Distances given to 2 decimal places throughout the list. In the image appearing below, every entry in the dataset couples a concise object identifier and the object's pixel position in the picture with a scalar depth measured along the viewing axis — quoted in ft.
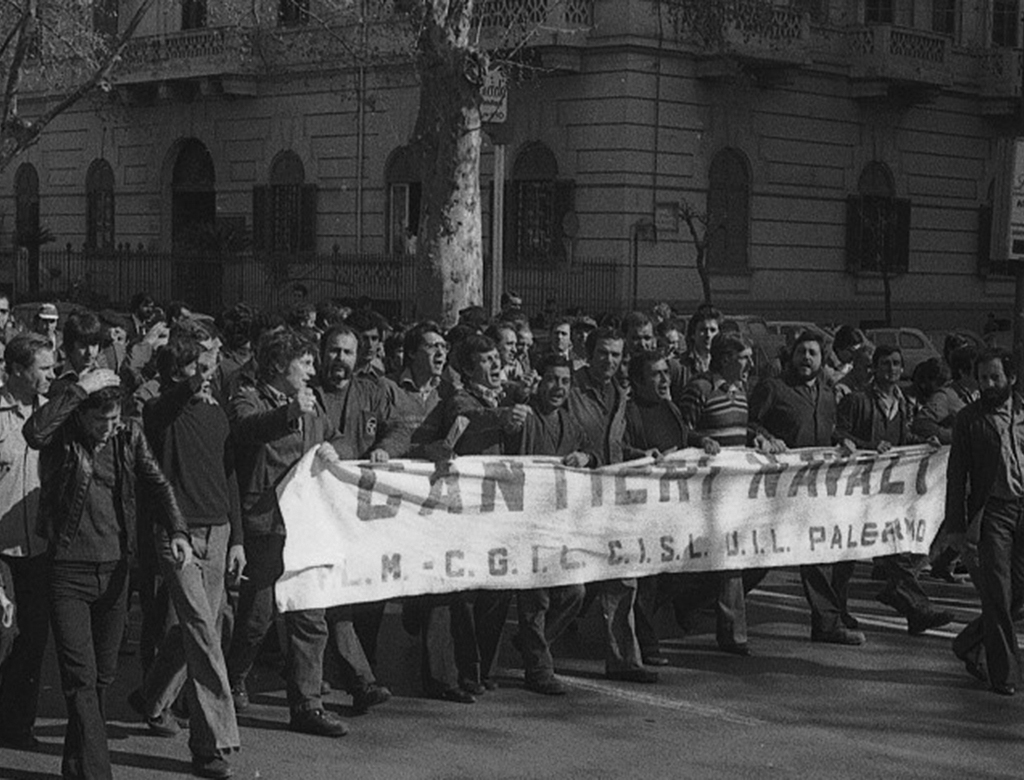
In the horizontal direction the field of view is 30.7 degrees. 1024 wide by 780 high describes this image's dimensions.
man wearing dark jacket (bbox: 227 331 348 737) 27.71
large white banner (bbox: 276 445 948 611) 28.73
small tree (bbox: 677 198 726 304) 100.63
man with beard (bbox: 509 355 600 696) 30.78
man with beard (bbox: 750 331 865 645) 35.53
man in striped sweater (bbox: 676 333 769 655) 34.63
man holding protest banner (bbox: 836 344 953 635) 36.52
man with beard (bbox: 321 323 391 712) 29.01
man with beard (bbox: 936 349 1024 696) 31.01
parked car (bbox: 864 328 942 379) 94.07
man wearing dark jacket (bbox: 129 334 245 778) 25.63
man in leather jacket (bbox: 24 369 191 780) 24.11
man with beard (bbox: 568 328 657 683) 31.94
